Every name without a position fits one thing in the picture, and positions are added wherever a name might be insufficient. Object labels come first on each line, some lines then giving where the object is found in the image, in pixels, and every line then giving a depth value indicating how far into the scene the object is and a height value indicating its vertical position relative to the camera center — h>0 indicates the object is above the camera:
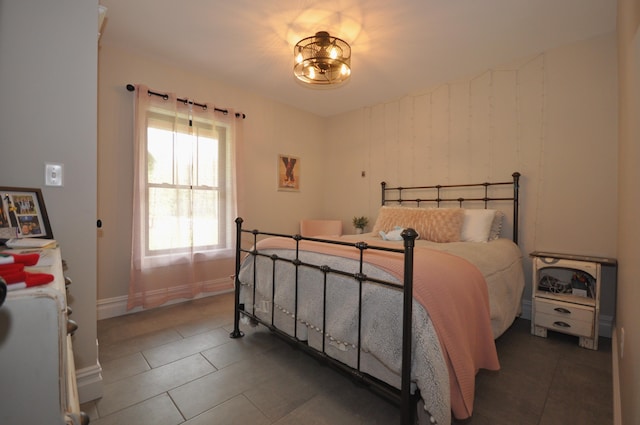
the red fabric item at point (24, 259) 0.73 -0.14
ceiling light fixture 2.22 +1.18
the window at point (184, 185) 2.88 +0.24
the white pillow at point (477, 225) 2.63 -0.13
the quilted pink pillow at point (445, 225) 2.66 -0.14
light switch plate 1.43 +0.16
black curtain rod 2.73 +1.13
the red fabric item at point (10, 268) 0.54 -0.12
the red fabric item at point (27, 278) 0.51 -0.13
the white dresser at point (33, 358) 0.45 -0.25
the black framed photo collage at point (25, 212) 1.21 -0.03
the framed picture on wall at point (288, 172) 4.06 +0.53
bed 1.22 -0.52
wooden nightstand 2.15 -0.68
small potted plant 4.03 -0.19
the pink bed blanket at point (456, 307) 1.24 -0.46
